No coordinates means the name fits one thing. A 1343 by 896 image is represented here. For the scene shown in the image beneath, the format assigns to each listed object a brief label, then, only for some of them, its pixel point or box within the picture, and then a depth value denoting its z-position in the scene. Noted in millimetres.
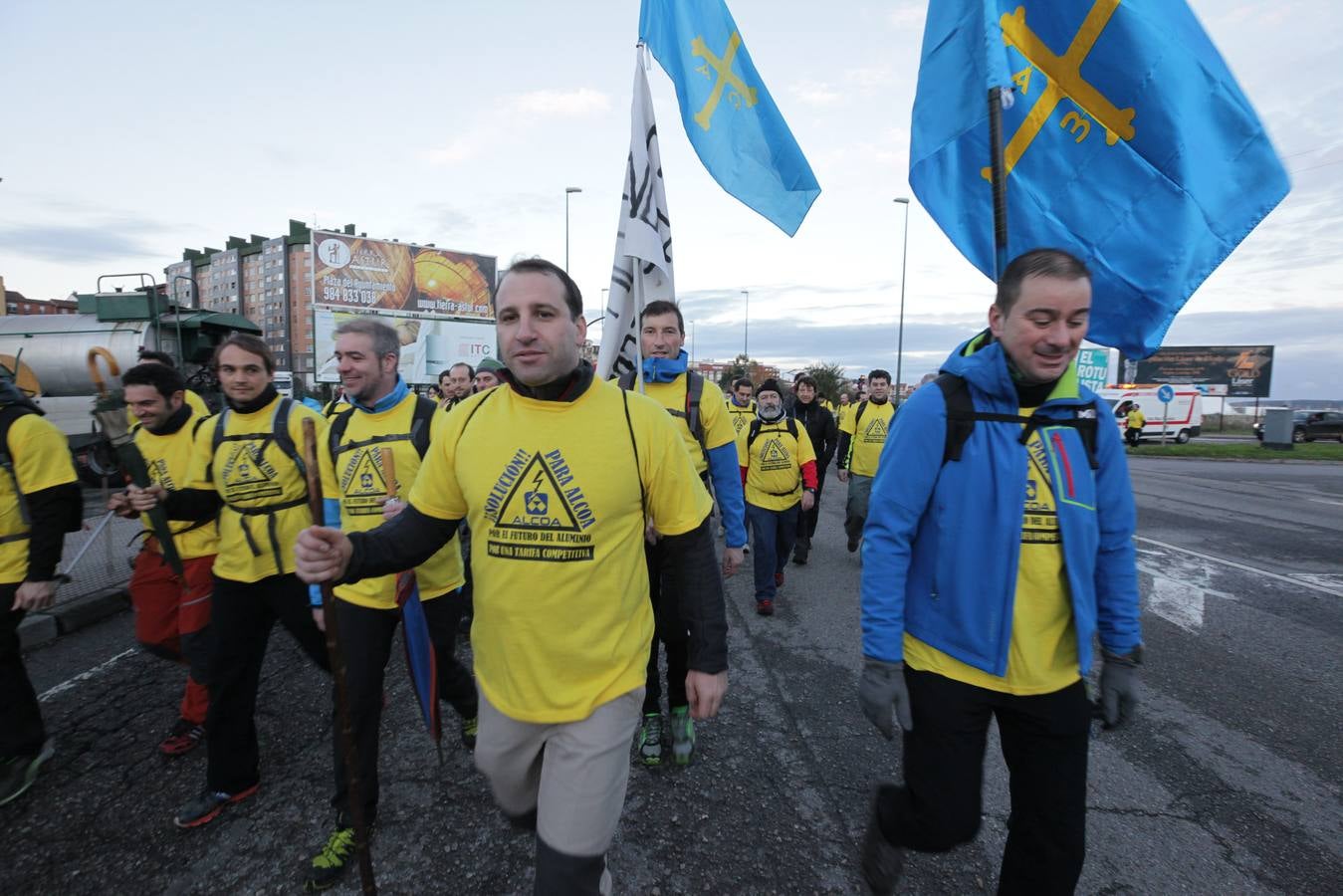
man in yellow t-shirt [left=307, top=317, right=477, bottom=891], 2748
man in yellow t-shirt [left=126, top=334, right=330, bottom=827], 3012
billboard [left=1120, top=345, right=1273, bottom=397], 53344
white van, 33375
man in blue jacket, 1954
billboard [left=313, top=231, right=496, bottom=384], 33125
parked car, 32594
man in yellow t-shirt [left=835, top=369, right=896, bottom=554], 7535
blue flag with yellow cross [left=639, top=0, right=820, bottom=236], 4270
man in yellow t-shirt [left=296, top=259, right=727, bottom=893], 1941
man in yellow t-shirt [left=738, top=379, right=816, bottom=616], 5867
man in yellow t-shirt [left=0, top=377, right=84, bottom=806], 3051
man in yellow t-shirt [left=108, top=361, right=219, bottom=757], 3369
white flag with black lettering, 3832
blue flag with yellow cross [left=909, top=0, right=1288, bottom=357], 2730
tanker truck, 12297
